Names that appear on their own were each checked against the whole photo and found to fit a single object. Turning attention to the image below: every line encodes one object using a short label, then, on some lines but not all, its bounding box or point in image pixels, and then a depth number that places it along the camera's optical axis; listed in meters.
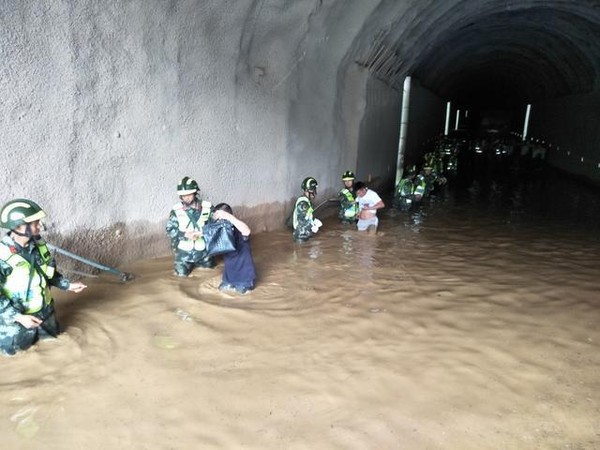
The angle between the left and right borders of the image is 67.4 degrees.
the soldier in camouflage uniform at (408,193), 11.49
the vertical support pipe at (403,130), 16.80
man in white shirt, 8.84
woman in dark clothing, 5.39
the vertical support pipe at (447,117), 30.27
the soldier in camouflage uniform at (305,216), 7.84
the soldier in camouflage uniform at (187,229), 5.73
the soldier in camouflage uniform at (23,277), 3.71
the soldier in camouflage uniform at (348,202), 9.15
